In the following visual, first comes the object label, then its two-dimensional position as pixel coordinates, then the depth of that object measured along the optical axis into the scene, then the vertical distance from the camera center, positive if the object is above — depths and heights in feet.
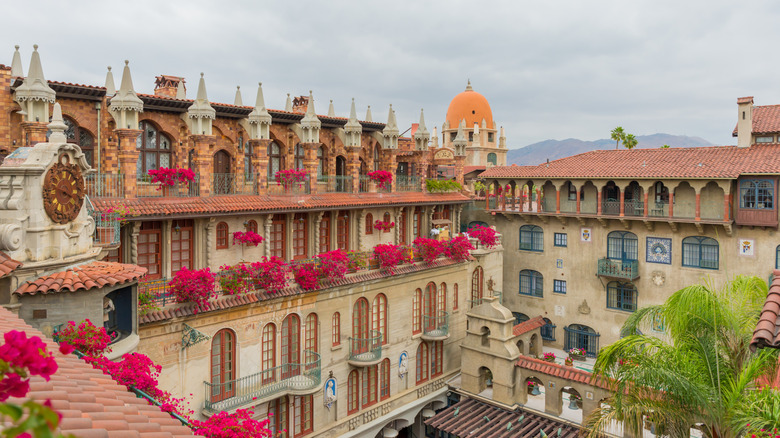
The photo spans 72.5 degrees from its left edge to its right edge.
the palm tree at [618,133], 171.12 +24.54
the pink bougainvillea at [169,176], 74.69 +4.74
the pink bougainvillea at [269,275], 79.30 -9.81
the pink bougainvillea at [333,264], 87.45 -9.13
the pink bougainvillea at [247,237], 83.41 -4.41
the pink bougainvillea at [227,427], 37.55 -15.74
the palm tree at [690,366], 48.21 -14.78
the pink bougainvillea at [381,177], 110.22 +6.71
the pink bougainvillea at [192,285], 69.21 -9.99
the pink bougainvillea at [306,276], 84.23 -10.58
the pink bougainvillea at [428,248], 108.58 -8.01
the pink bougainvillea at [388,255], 98.58 -8.65
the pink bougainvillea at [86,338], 43.55 -10.70
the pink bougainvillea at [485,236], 126.31 -6.35
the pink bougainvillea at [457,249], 114.03 -8.52
